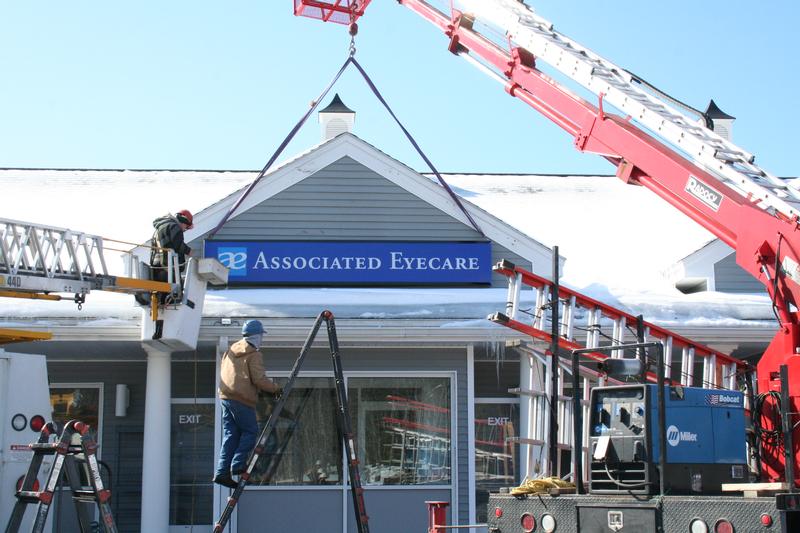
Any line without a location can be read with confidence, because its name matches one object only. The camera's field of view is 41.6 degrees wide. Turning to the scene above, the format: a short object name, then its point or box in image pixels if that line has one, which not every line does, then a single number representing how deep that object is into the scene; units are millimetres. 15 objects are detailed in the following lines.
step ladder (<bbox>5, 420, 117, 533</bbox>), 7348
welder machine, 7891
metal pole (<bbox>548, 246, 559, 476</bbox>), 8766
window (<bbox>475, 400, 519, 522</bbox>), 14289
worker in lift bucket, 11406
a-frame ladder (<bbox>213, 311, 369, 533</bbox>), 7930
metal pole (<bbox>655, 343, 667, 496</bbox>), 7625
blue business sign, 14398
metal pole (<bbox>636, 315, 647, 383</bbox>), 8055
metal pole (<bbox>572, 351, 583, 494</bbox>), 8242
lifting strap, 14102
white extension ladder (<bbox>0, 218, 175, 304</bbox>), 9719
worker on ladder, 8586
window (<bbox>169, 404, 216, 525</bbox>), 14422
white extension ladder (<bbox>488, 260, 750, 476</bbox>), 9625
